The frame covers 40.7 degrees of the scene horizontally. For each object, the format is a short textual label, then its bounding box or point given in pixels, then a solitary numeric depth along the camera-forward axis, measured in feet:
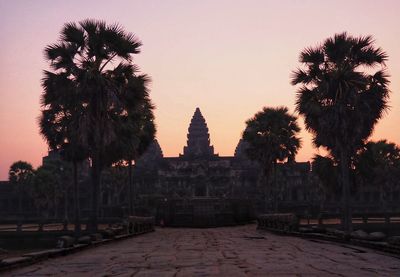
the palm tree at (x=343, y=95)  93.50
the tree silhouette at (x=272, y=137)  155.09
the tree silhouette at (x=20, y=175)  274.36
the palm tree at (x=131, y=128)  89.25
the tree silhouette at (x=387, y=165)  215.10
